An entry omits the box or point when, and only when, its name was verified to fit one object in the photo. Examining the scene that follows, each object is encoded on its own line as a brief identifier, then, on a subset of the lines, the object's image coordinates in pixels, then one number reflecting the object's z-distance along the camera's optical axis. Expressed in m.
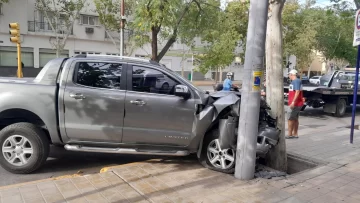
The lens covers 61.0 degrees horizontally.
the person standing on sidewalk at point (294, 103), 7.79
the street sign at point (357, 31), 6.43
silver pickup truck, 4.69
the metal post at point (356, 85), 6.63
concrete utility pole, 4.37
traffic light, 11.86
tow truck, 11.80
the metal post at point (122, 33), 12.58
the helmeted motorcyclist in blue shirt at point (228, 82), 9.50
